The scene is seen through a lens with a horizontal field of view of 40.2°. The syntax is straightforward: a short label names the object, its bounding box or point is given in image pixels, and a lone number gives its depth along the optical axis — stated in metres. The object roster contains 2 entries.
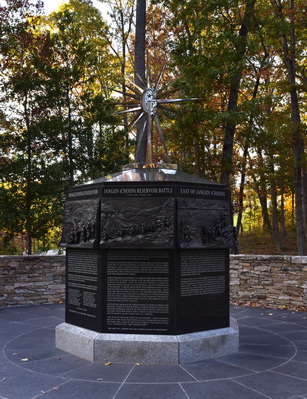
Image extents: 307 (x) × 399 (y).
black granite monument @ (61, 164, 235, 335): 6.15
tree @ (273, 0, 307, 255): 14.88
